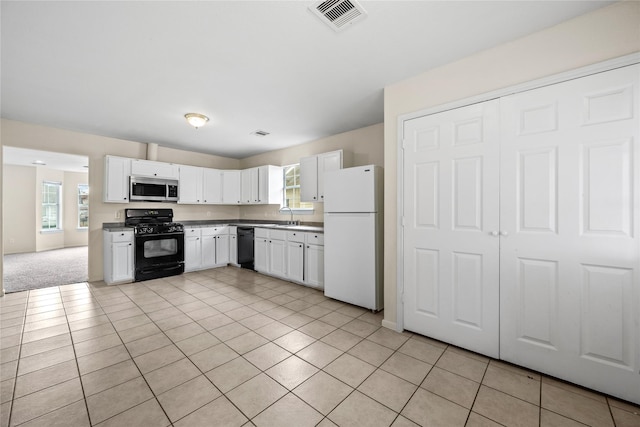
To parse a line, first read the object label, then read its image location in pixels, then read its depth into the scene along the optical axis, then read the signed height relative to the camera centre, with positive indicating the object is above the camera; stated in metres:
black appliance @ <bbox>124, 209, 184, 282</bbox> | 4.52 -0.54
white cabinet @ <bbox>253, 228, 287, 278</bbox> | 4.59 -0.70
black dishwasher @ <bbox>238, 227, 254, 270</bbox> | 5.32 -0.68
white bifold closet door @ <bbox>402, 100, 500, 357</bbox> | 2.18 -0.11
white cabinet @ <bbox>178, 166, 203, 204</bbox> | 5.36 +0.65
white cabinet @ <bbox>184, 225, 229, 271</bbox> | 5.15 -0.68
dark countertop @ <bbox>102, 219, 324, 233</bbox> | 4.44 -0.19
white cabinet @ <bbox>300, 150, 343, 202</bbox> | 4.22 +0.77
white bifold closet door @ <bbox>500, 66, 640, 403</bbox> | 1.68 -0.12
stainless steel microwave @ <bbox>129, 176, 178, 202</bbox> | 4.72 +0.49
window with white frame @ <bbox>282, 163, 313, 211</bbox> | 5.40 +0.59
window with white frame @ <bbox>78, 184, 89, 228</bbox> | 8.45 +0.38
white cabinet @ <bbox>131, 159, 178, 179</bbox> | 4.76 +0.90
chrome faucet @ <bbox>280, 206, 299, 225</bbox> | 5.27 -0.13
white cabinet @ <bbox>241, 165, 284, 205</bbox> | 5.44 +0.66
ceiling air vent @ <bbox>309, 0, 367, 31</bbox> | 1.70 +1.41
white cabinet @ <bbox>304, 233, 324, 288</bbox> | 3.97 -0.72
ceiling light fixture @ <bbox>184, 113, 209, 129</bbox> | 3.58 +1.36
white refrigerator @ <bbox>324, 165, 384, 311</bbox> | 3.14 -0.28
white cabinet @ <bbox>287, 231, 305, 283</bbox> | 4.25 -0.70
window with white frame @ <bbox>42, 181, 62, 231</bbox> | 7.71 +0.31
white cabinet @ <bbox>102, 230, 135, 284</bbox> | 4.30 -0.70
